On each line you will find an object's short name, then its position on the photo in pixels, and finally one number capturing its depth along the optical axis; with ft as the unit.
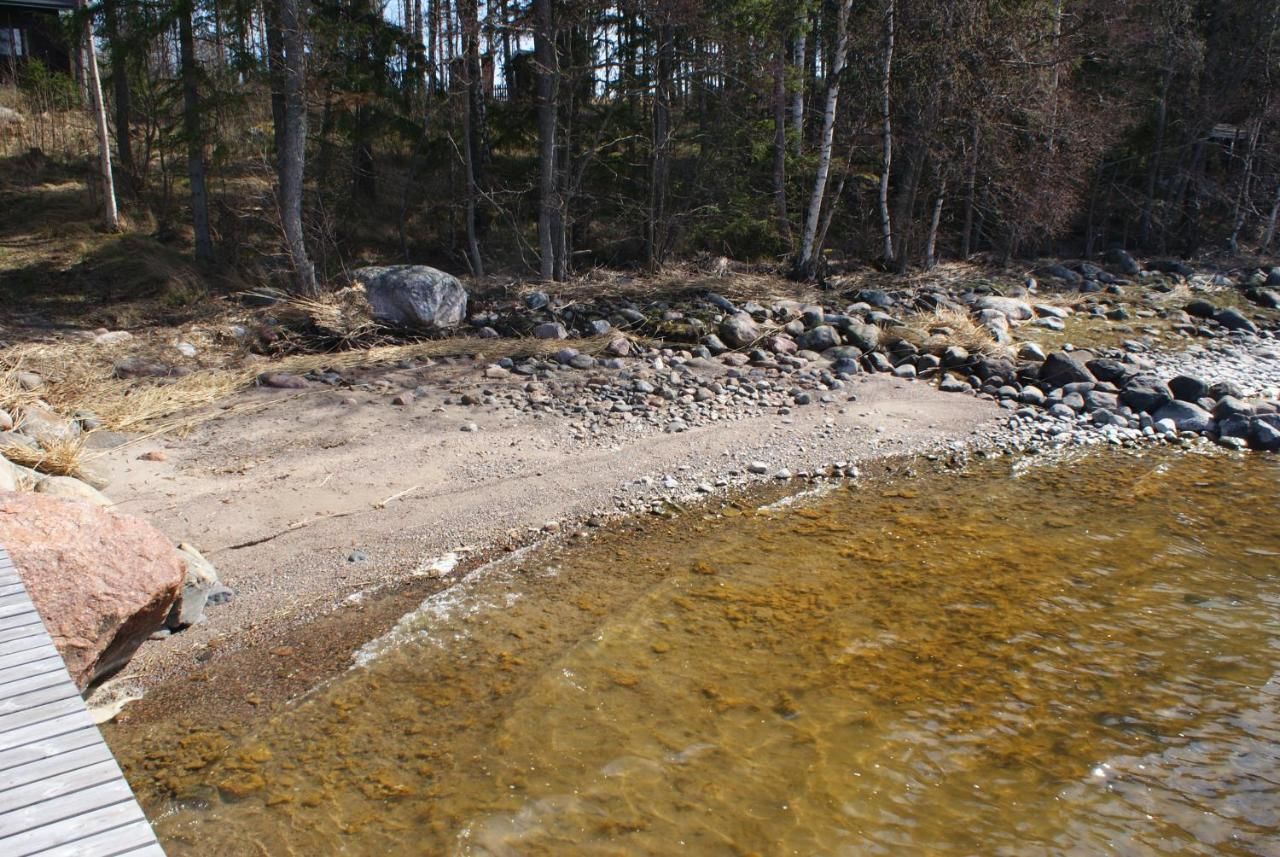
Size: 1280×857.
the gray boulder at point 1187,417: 31.48
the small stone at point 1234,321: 45.78
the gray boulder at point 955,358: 35.96
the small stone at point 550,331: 37.09
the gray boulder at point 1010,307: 44.55
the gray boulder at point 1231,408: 31.40
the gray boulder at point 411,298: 37.37
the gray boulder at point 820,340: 37.04
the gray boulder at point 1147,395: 32.86
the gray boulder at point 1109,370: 35.45
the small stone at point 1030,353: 37.81
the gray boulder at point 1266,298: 50.70
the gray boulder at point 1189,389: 33.47
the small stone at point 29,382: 27.96
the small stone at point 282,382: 30.78
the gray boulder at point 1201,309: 47.80
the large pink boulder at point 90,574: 13.93
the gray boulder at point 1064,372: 34.96
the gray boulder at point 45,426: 23.18
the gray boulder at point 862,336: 37.40
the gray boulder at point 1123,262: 59.06
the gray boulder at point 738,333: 36.65
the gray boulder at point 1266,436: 29.94
